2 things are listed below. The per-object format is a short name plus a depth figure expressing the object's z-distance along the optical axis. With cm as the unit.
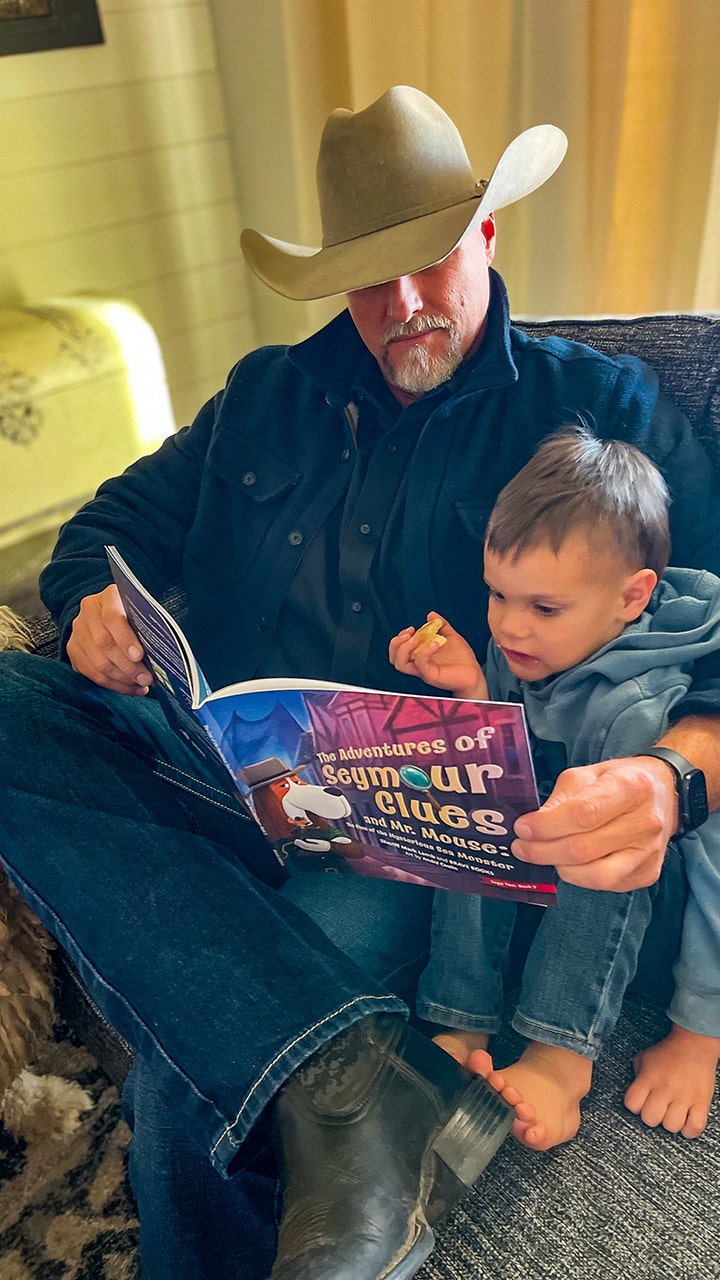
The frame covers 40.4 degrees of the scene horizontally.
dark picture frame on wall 182
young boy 81
